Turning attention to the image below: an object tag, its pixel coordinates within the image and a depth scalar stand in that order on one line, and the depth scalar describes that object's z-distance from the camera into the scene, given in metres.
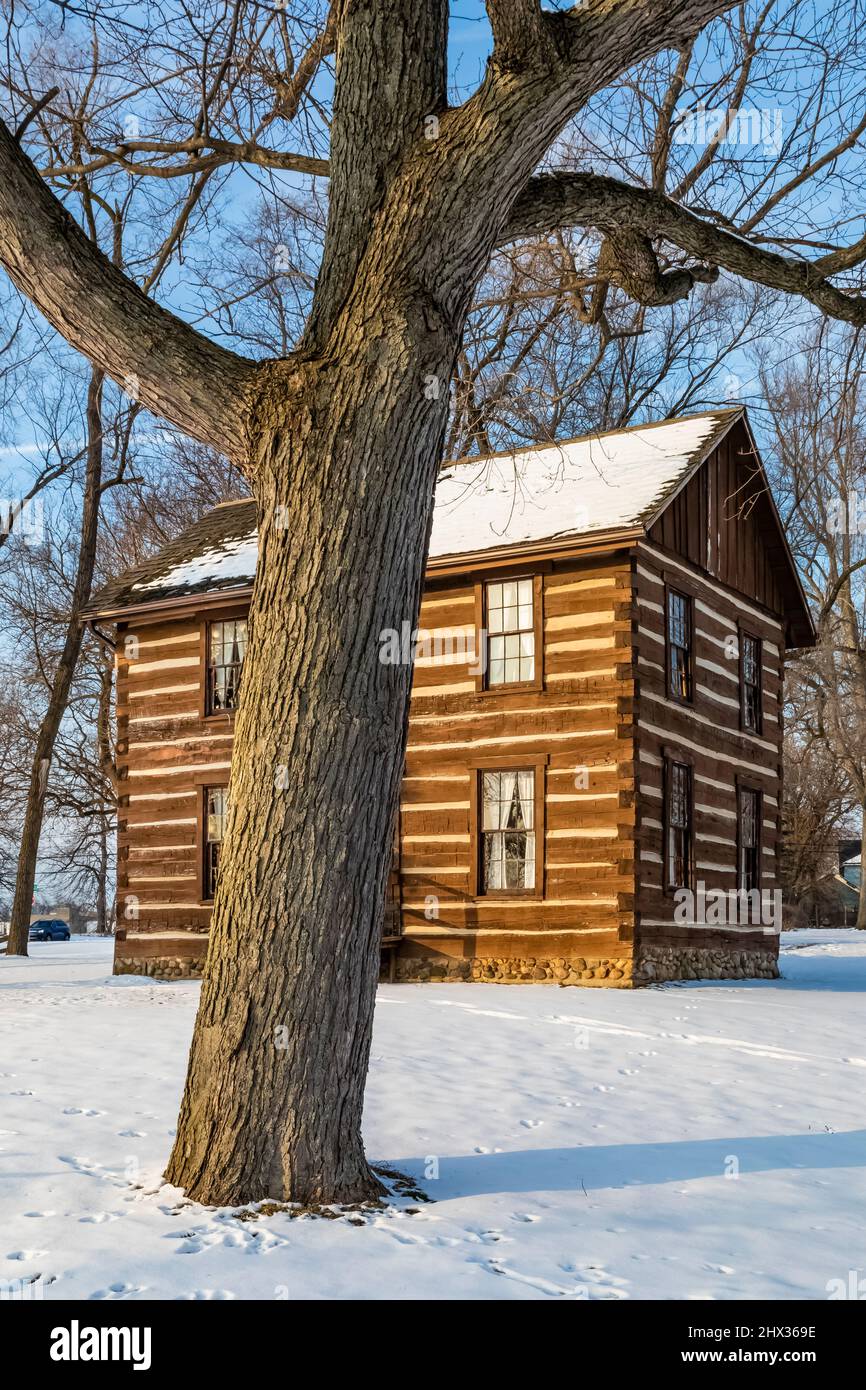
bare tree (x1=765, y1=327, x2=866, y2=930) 32.38
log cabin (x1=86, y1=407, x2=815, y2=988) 17.64
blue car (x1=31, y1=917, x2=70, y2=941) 55.09
